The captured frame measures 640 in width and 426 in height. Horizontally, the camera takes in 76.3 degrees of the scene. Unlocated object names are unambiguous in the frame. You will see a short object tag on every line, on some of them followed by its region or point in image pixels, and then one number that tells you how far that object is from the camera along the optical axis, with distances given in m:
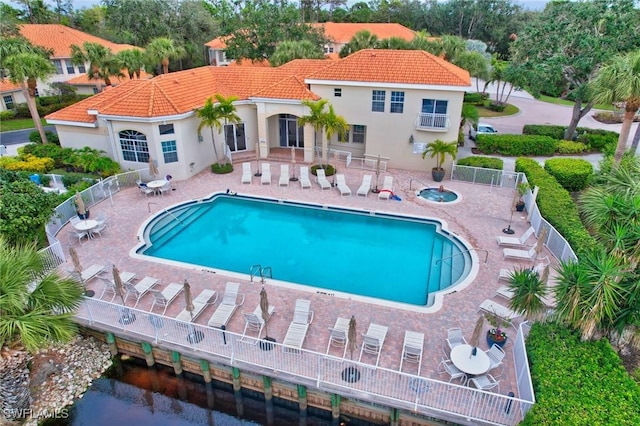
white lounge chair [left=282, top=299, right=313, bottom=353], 11.95
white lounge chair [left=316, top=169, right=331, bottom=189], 24.11
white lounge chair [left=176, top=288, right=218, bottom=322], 13.08
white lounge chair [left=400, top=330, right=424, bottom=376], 11.52
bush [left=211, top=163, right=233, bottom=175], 26.14
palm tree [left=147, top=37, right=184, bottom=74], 38.75
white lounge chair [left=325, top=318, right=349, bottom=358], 11.94
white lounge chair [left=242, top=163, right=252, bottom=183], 24.84
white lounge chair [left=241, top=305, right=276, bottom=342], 12.46
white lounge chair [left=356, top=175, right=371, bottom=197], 23.22
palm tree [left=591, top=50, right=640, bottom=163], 18.70
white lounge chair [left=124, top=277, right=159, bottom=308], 13.91
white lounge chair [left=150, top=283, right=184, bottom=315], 13.61
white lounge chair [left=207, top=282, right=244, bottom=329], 12.82
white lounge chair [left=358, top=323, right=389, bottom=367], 11.70
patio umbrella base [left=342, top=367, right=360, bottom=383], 10.86
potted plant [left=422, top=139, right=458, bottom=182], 24.14
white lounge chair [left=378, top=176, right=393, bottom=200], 22.81
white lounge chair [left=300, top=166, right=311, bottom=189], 24.17
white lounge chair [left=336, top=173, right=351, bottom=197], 23.30
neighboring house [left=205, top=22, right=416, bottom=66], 61.12
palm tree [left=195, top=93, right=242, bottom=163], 24.30
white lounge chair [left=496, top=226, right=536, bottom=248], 17.55
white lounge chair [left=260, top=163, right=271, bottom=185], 24.75
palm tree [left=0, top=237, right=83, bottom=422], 8.95
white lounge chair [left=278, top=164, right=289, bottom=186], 24.50
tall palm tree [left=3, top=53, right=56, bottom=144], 26.28
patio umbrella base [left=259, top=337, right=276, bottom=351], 11.65
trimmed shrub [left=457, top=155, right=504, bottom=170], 25.84
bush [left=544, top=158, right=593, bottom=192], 23.92
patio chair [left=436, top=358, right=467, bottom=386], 10.78
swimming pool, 16.56
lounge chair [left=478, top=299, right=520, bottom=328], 13.01
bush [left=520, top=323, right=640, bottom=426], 8.84
